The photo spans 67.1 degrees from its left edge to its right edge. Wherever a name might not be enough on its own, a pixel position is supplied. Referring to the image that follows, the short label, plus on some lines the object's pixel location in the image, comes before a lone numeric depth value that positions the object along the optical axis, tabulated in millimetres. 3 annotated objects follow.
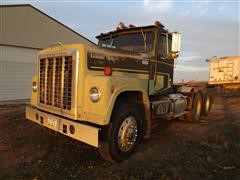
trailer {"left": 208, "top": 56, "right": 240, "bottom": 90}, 13407
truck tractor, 3288
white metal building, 10640
